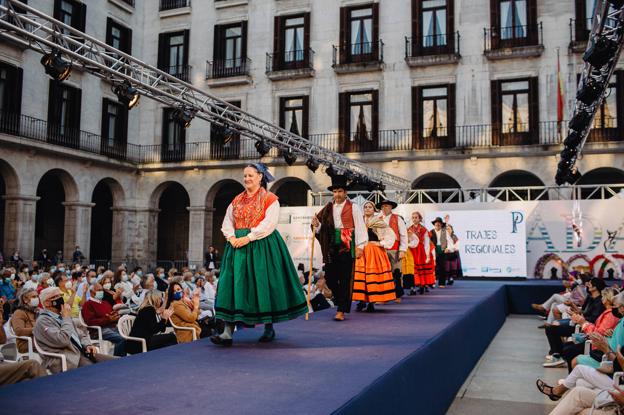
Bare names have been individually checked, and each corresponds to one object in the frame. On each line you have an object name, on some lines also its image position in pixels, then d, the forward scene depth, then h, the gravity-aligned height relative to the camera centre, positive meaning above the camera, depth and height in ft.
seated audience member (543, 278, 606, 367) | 24.35 -3.40
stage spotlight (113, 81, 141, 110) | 34.12 +8.95
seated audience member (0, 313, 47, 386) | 12.60 -2.83
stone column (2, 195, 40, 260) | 63.93 +1.85
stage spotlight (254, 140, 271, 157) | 46.56 +7.96
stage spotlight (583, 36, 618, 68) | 31.14 +10.76
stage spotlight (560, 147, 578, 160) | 49.78 +8.39
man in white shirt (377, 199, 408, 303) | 28.17 +0.97
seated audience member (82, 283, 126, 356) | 23.59 -3.05
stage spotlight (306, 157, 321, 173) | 50.96 +7.27
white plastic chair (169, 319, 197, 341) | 21.50 -3.11
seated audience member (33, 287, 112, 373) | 16.35 -2.66
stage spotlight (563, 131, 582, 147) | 46.26 +8.93
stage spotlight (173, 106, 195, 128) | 38.32 +8.56
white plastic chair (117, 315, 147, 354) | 19.72 -3.19
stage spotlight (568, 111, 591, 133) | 41.73 +9.40
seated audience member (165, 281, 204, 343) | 21.85 -2.80
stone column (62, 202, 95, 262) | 70.95 +1.84
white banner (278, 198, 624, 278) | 50.44 +1.31
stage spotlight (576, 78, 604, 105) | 36.65 +10.19
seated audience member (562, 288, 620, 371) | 19.60 -2.60
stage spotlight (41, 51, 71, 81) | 29.81 +9.14
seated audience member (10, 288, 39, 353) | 18.34 -2.41
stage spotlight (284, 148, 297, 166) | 49.21 +7.63
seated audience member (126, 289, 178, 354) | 19.95 -2.97
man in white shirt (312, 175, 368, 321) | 21.67 +0.20
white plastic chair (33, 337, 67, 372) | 16.13 -3.12
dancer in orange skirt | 23.97 -1.19
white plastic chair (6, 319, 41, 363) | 17.90 -3.42
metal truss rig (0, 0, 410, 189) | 27.27 +9.27
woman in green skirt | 15.06 -0.66
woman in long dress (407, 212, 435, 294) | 34.22 -0.45
